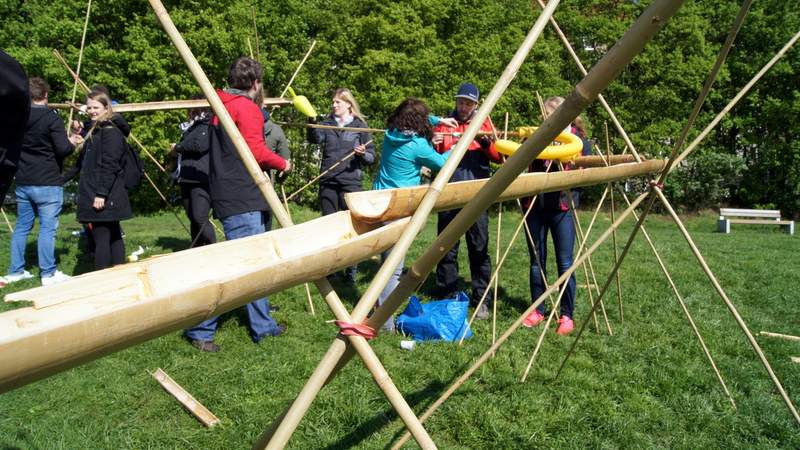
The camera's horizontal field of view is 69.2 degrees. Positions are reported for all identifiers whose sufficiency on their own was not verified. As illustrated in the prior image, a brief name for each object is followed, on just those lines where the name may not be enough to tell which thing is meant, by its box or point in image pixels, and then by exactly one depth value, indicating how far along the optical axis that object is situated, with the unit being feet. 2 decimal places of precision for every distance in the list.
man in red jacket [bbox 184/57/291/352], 13.07
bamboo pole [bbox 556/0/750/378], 8.16
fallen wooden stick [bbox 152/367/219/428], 10.52
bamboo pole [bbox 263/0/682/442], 4.35
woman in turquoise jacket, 14.48
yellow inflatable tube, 10.78
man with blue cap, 16.66
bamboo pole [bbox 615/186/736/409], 11.85
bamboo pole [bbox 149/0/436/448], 5.92
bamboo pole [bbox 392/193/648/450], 9.15
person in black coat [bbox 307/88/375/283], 19.79
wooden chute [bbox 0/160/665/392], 3.29
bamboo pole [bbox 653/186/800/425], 10.57
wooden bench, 41.88
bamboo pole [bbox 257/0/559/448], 5.59
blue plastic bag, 14.88
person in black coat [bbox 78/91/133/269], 16.47
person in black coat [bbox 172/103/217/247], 16.58
